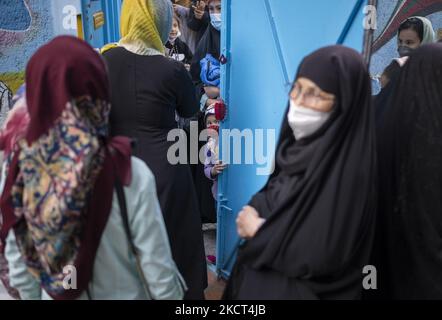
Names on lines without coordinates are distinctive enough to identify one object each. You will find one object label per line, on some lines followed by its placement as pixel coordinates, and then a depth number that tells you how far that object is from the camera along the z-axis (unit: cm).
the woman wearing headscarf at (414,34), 247
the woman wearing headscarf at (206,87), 323
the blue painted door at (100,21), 247
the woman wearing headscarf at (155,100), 198
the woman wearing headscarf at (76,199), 107
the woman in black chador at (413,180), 155
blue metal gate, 194
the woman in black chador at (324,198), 122
